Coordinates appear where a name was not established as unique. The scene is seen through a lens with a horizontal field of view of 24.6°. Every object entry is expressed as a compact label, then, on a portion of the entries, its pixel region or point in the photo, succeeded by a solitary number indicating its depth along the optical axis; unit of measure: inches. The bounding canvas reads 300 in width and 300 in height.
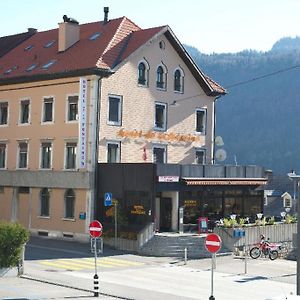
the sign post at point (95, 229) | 1040.8
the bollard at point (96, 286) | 992.2
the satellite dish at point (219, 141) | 2059.2
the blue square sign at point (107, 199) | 1627.7
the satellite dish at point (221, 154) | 2027.6
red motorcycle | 1537.9
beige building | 1752.0
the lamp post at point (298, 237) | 802.8
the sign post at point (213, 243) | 858.8
